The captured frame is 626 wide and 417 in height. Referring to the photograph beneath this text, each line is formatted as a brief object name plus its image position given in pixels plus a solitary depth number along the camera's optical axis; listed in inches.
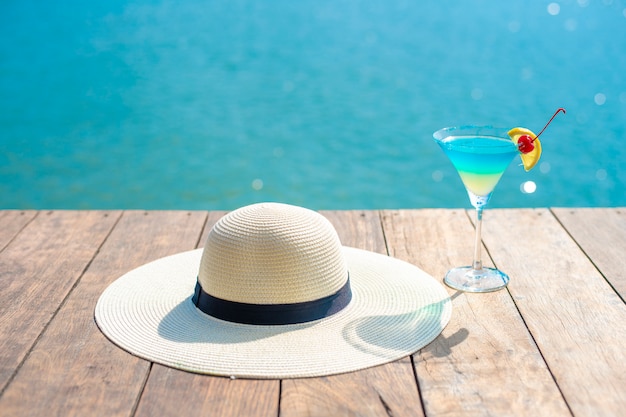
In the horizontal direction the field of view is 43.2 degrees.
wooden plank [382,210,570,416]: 57.4
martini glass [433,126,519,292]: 74.8
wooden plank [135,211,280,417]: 56.7
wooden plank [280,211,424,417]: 56.6
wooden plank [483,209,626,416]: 60.2
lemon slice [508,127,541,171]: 75.0
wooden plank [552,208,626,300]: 83.5
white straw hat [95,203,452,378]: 63.4
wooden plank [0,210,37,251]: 95.4
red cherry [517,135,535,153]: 74.3
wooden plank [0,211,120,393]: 69.0
